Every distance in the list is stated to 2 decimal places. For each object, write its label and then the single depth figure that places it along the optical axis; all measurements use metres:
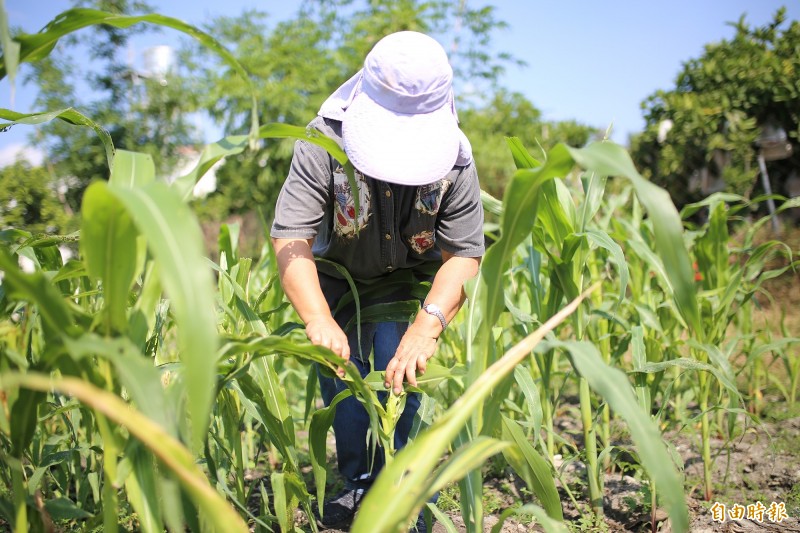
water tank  7.14
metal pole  4.32
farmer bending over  1.29
